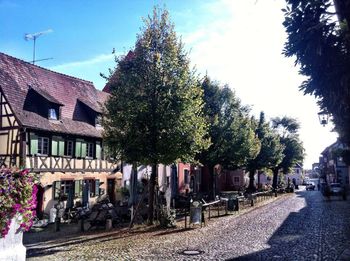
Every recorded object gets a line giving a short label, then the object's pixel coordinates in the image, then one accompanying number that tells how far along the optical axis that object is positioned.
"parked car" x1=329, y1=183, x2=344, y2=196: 41.16
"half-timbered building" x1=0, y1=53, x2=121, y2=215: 22.16
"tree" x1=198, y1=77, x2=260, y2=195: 27.09
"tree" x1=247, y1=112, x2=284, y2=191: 41.81
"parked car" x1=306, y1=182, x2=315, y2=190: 68.25
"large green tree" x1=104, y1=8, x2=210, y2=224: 16.50
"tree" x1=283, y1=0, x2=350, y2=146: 7.27
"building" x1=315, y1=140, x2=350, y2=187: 61.25
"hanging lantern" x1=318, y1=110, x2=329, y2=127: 9.05
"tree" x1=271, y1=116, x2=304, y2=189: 55.47
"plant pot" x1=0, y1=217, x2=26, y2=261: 7.71
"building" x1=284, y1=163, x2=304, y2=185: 124.61
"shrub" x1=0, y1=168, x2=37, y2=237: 7.48
